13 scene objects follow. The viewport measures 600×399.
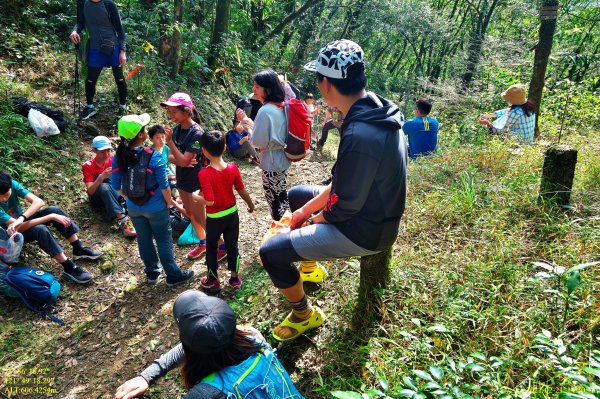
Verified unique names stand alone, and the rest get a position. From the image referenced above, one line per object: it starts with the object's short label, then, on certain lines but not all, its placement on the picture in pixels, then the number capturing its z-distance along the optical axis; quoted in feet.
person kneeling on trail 5.59
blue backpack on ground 12.90
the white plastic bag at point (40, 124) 18.67
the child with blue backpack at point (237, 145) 25.40
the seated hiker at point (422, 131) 21.27
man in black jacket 7.46
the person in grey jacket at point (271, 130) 12.98
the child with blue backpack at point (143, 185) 12.42
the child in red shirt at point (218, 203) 12.42
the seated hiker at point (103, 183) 17.44
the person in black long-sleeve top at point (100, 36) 19.99
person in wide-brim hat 18.08
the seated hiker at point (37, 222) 13.51
